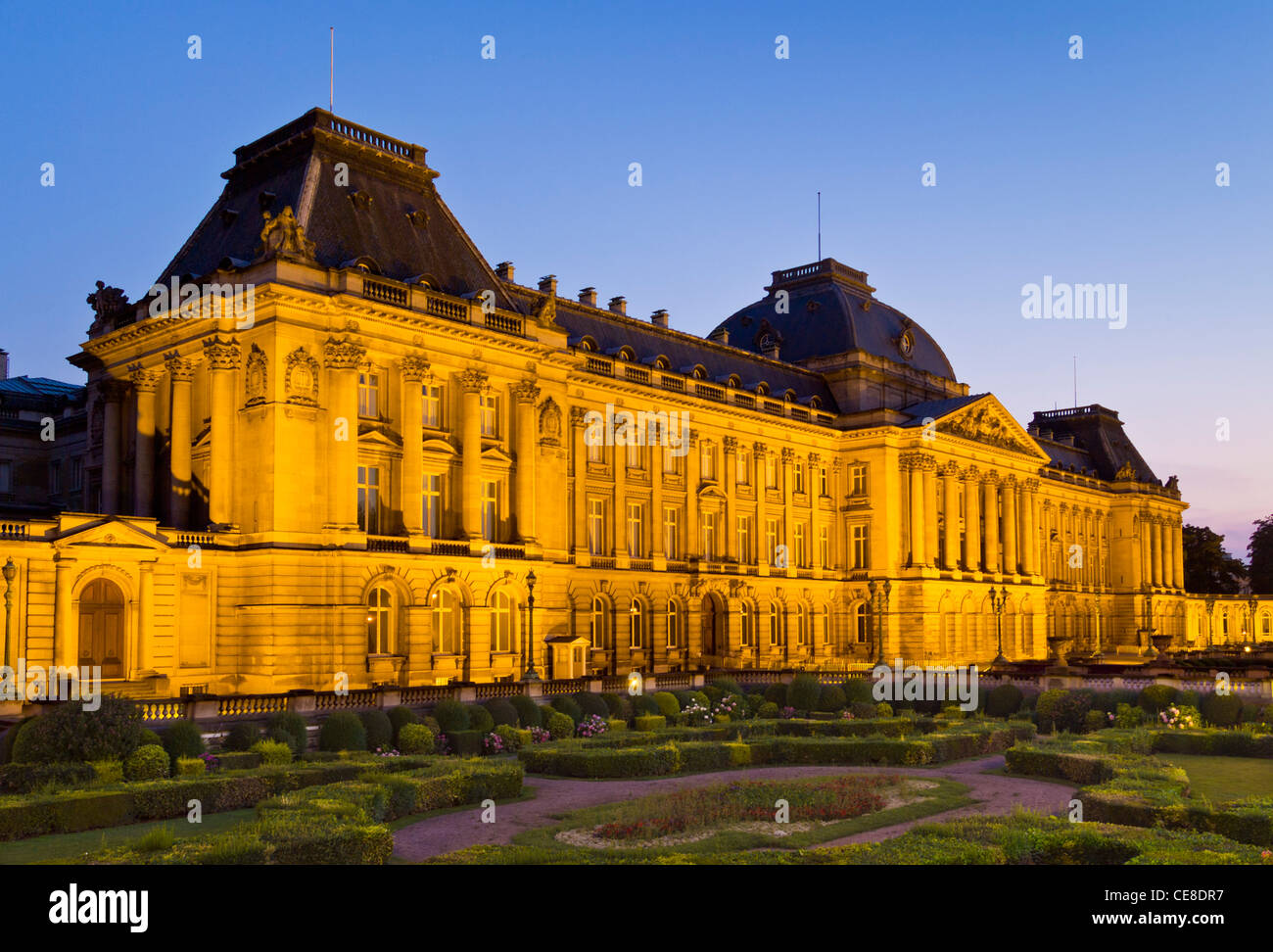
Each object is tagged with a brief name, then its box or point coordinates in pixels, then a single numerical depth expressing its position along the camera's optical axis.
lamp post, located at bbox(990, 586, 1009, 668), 66.44
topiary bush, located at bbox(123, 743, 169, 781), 27.08
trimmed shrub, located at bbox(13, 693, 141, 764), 26.34
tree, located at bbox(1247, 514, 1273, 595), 142.62
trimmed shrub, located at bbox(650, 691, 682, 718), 43.69
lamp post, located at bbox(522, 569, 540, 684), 44.41
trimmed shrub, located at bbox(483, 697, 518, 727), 38.81
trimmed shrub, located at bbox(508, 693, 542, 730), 39.59
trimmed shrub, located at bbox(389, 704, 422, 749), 36.50
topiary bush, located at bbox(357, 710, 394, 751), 35.38
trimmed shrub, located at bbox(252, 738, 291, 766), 30.30
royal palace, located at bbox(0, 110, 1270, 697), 44.91
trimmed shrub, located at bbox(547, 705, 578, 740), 38.94
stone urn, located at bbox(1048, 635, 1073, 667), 77.94
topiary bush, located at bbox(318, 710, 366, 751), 34.25
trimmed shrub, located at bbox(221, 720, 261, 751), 32.47
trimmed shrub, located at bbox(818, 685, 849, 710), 48.94
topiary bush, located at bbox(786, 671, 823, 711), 49.16
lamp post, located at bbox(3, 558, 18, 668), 35.78
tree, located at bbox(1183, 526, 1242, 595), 141.25
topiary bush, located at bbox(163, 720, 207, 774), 29.80
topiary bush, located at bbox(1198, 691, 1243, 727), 41.84
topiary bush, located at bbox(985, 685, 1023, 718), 47.75
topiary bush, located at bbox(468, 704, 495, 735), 37.97
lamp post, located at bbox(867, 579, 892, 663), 75.71
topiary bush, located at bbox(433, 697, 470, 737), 37.38
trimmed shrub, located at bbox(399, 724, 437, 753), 34.97
